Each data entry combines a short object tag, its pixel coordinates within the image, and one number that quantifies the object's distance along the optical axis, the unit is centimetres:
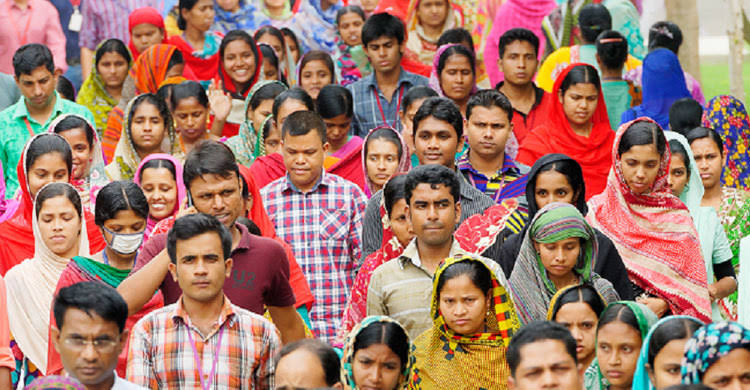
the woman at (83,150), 1886
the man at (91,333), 1170
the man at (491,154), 1767
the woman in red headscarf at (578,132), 1978
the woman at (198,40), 2586
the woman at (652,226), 1614
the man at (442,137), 1662
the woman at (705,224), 1673
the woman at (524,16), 2622
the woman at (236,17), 2859
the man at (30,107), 2095
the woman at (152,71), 2373
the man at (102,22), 2884
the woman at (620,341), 1256
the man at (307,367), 1196
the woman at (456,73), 2130
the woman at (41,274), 1544
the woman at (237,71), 2316
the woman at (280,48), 2556
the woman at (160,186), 1702
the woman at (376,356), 1280
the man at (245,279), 1337
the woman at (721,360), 1080
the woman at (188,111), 2072
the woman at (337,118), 2014
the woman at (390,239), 1480
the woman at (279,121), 1887
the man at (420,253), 1409
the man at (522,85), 2116
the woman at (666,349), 1166
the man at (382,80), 2184
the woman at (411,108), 2006
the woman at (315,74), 2333
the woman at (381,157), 1803
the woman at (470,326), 1330
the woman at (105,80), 2416
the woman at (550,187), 1575
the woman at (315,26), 2884
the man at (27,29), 2723
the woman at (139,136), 2002
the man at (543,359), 1163
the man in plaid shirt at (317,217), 1677
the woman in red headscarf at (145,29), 2580
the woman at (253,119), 2072
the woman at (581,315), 1347
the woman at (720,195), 1811
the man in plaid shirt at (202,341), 1241
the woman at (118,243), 1441
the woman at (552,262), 1424
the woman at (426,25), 2533
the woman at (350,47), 2577
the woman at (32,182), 1739
